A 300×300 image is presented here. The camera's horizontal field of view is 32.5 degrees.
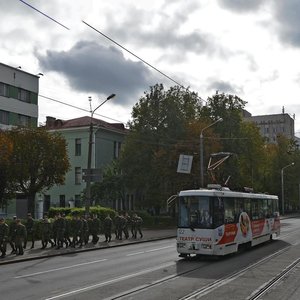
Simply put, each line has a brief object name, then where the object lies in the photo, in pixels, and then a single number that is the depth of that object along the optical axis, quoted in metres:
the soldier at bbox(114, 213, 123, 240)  30.59
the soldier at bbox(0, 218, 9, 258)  20.51
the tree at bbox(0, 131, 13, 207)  29.31
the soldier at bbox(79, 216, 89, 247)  26.00
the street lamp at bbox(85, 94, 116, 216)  28.49
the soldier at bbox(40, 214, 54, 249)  24.38
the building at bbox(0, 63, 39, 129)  47.88
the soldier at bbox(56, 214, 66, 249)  24.37
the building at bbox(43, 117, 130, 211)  60.88
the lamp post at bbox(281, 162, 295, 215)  79.31
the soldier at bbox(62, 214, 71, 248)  25.20
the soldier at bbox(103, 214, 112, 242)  28.66
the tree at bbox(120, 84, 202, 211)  49.85
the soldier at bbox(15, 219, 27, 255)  21.34
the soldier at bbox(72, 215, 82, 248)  25.66
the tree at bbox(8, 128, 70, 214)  33.94
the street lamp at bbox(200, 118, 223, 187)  40.24
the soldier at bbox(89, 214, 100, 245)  27.31
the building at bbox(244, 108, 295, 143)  152.25
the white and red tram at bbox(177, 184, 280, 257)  18.66
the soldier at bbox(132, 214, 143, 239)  32.28
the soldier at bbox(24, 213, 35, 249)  25.31
